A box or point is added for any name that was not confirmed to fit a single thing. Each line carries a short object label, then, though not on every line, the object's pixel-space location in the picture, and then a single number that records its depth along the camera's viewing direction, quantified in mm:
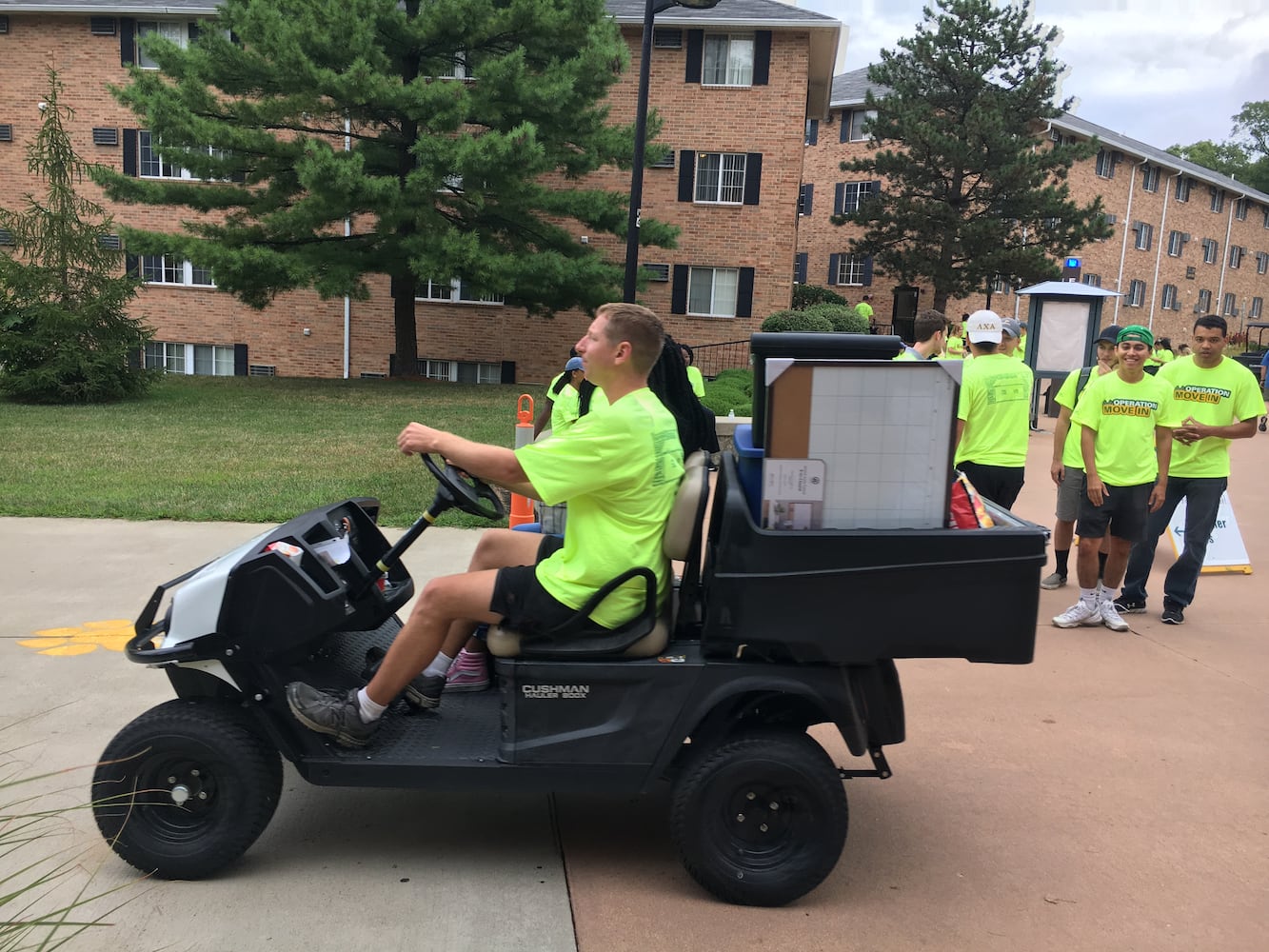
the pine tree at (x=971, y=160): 31059
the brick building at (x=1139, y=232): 38594
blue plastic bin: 3303
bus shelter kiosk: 17750
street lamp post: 13523
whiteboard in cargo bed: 2969
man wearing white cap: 6645
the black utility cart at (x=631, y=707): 3039
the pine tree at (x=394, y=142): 17859
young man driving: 3104
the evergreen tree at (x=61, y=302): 17031
